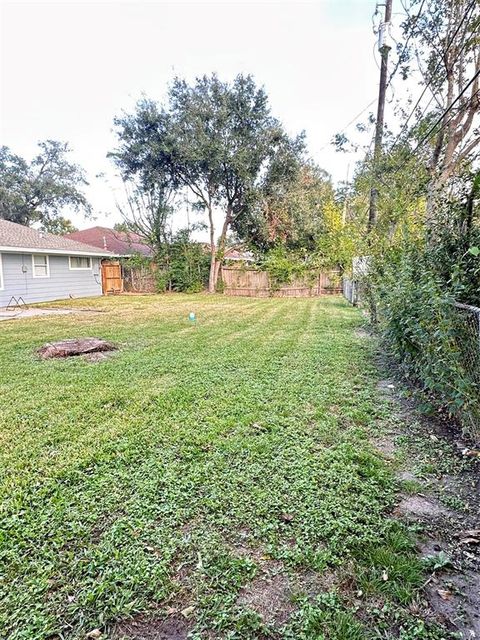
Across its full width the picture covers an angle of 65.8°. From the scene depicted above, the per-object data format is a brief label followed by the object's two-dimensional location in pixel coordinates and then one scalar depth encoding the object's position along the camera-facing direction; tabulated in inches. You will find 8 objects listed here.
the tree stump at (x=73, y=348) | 221.8
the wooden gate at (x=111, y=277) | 690.2
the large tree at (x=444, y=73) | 244.1
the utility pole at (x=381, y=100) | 292.7
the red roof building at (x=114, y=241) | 748.1
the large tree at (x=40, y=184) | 968.9
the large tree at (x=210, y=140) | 620.7
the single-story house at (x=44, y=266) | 472.4
